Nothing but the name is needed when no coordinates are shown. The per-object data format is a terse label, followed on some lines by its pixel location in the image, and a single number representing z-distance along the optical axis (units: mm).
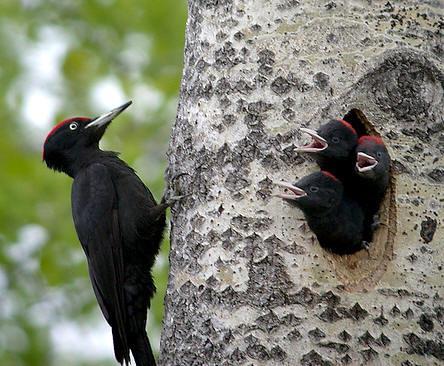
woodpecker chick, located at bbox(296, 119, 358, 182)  6590
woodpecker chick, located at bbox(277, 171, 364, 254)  6477
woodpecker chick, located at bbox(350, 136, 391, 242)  6516
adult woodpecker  8937
